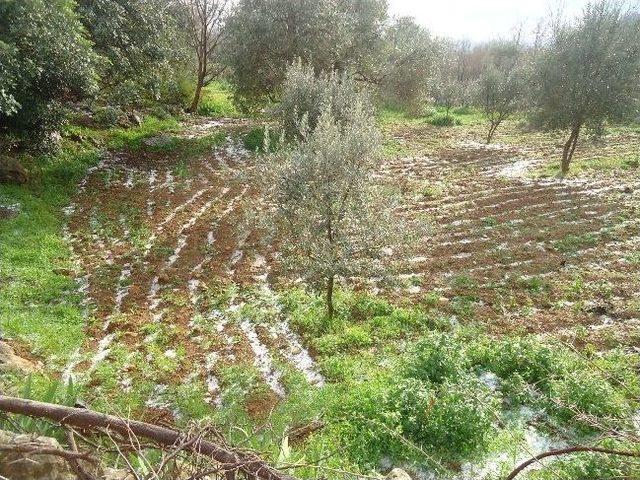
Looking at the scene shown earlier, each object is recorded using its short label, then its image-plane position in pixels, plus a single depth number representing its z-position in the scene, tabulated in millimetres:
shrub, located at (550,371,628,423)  7293
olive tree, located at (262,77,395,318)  9367
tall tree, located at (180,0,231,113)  28875
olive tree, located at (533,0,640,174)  19500
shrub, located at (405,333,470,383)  7922
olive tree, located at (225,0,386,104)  24328
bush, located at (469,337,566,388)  8258
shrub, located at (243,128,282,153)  24516
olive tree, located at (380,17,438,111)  29562
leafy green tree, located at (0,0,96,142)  13484
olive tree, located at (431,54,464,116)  40688
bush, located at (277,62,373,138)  16578
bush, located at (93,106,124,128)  23547
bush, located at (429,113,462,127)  38000
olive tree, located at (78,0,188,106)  18203
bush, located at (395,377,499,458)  6766
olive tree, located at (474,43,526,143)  29734
